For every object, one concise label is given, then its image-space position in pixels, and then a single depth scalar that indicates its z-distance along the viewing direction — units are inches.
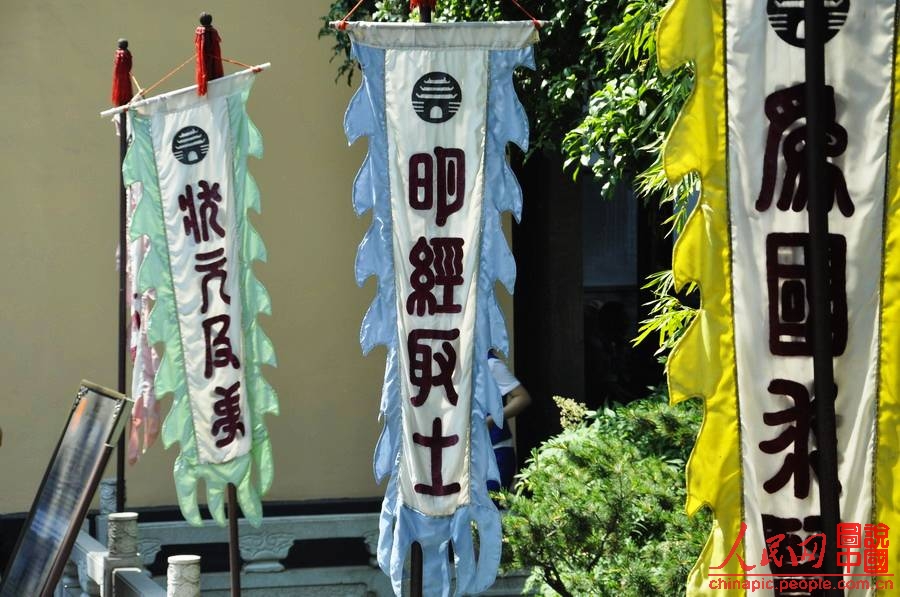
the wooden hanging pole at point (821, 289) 239.5
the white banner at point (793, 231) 258.1
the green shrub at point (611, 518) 413.1
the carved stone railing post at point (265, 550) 698.2
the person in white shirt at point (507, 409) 615.2
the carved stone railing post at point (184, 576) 405.4
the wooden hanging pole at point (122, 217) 596.7
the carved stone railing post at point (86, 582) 546.3
